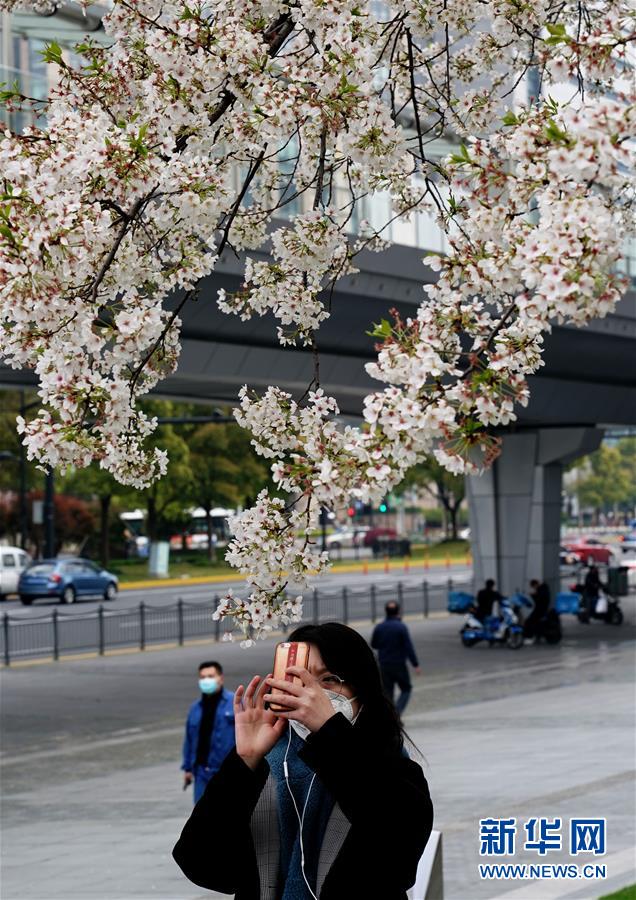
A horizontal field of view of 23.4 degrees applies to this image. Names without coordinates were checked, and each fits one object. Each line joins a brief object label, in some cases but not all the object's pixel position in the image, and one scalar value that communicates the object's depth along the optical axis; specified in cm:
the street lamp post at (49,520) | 5531
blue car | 4822
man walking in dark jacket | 1988
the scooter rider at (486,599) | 3328
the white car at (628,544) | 8556
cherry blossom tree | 425
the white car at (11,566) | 5241
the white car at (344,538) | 9481
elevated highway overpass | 2245
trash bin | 4479
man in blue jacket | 1171
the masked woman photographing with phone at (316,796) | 376
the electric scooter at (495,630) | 3316
